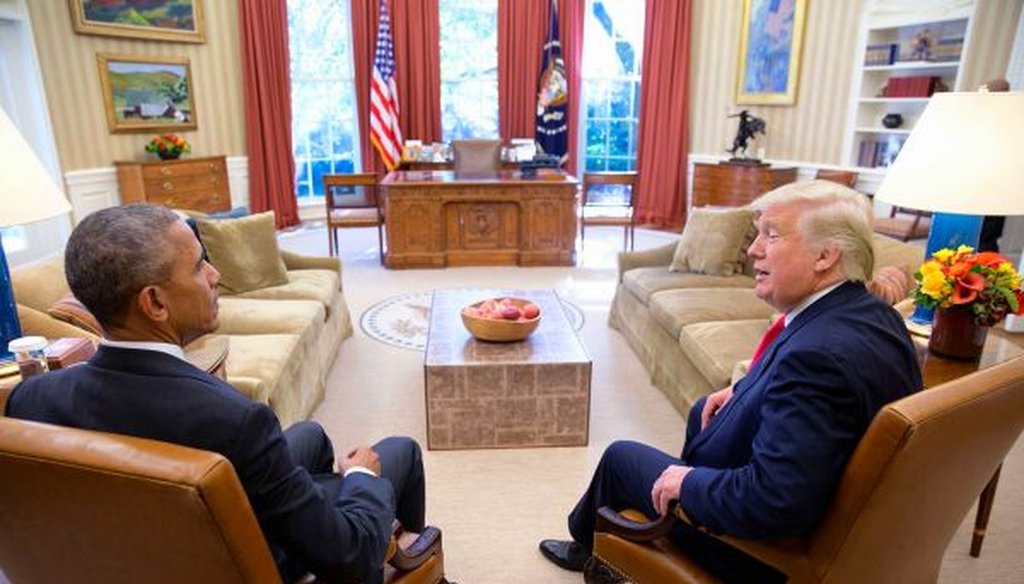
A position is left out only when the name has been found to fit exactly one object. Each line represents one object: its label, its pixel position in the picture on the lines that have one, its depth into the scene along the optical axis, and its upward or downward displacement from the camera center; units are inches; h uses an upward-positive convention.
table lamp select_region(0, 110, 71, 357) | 70.8 -6.8
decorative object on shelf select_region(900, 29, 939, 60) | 210.2 +29.6
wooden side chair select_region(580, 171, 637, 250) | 224.4 -29.8
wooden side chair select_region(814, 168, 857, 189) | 216.7 -14.7
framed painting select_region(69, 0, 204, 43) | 216.5 +39.9
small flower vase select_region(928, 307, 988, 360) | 78.2 -24.6
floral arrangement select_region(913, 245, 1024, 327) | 74.7 -17.7
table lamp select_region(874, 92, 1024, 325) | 73.5 -2.9
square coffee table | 106.6 -43.8
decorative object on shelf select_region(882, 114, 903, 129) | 219.6 +4.5
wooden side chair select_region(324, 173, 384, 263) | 219.1 -27.2
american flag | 269.6 +12.6
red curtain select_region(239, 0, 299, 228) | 259.9 +10.2
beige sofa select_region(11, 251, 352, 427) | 97.0 -36.5
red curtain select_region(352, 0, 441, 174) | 273.4 +29.6
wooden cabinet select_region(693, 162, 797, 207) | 247.1 -19.0
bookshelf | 203.9 +22.2
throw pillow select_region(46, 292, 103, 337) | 93.7 -26.9
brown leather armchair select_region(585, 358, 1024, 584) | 42.1 -24.7
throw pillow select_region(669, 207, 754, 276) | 150.3 -25.2
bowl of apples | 111.4 -32.8
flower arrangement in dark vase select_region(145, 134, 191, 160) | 231.9 -5.4
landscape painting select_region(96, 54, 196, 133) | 227.5 +13.8
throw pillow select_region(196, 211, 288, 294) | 137.1 -26.3
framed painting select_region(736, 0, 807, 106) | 248.5 +32.9
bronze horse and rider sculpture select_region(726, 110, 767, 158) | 254.4 +1.1
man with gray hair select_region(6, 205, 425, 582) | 41.4 -17.1
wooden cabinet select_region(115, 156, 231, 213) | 225.1 -18.8
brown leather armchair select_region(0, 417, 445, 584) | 35.1 -21.5
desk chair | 253.8 -8.8
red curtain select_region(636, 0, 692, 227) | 277.7 +7.3
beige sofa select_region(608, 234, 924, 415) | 111.2 -36.1
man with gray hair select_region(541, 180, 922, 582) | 47.1 -19.7
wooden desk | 217.9 -30.1
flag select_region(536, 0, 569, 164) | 281.1 +14.1
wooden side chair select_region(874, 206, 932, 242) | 189.8 -27.6
